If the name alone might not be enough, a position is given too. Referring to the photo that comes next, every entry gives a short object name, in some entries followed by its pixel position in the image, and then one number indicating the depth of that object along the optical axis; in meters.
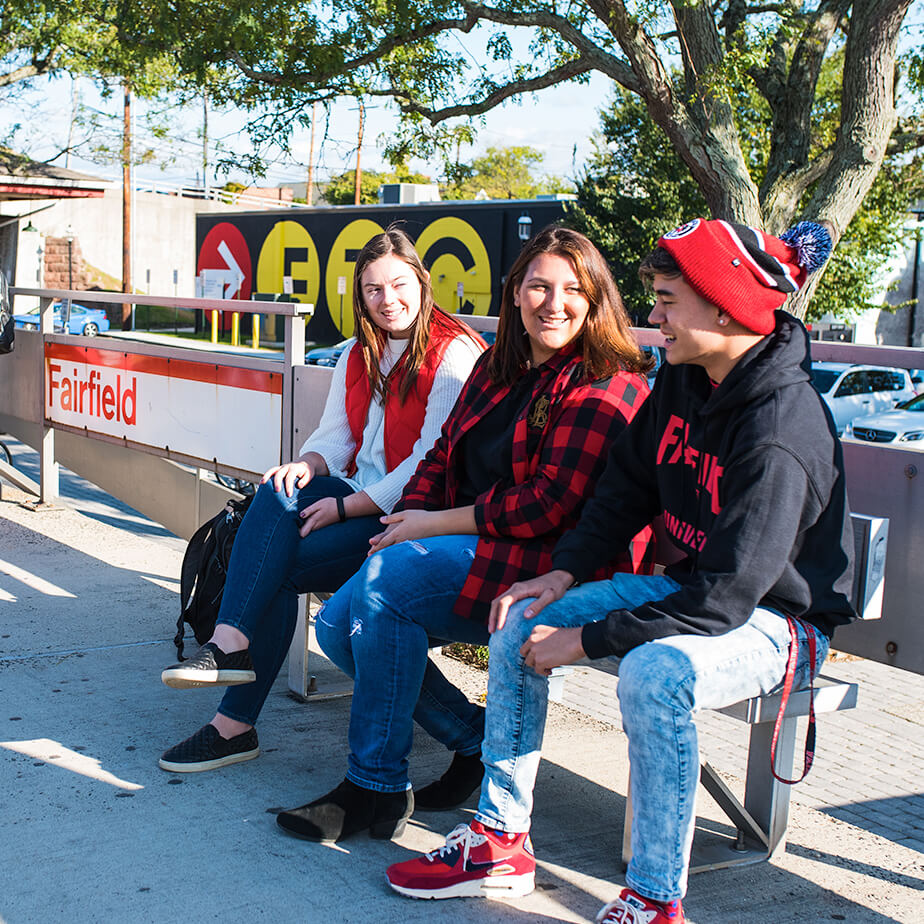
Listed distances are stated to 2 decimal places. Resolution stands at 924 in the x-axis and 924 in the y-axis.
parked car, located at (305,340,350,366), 21.78
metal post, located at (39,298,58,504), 7.39
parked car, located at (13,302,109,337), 35.28
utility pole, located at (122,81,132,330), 40.94
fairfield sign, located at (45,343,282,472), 4.98
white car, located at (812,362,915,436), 16.75
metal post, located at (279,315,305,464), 4.43
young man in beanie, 2.25
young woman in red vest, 3.17
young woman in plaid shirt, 2.77
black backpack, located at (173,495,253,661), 3.61
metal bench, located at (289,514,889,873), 2.54
